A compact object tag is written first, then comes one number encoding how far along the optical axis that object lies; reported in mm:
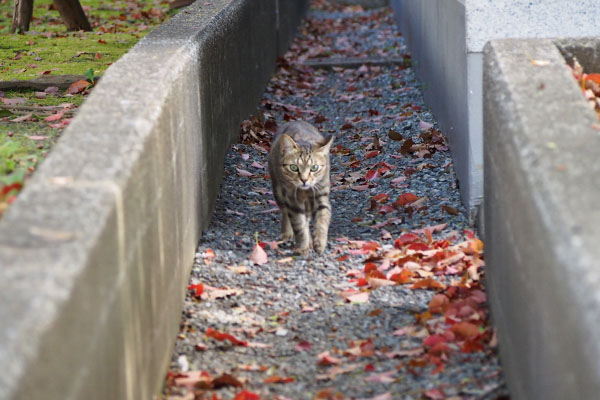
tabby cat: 12844
